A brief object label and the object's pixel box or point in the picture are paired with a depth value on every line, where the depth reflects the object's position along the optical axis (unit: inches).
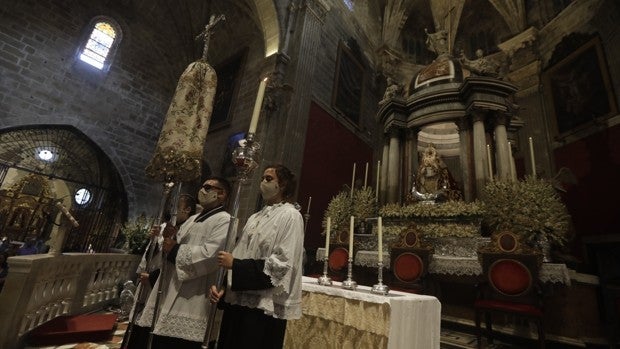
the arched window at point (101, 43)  418.8
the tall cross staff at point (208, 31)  115.7
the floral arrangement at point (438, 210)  181.6
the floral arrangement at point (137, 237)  220.4
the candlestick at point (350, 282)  101.0
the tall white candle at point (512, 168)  206.0
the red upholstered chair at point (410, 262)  161.3
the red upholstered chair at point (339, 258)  204.7
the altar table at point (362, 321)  78.9
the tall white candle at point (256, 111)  64.2
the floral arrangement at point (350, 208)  225.0
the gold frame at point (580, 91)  294.2
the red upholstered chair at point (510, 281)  129.7
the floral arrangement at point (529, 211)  151.9
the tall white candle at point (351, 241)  96.1
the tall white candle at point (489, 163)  206.4
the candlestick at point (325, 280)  109.6
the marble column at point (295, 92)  295.3
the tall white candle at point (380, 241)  91.4
